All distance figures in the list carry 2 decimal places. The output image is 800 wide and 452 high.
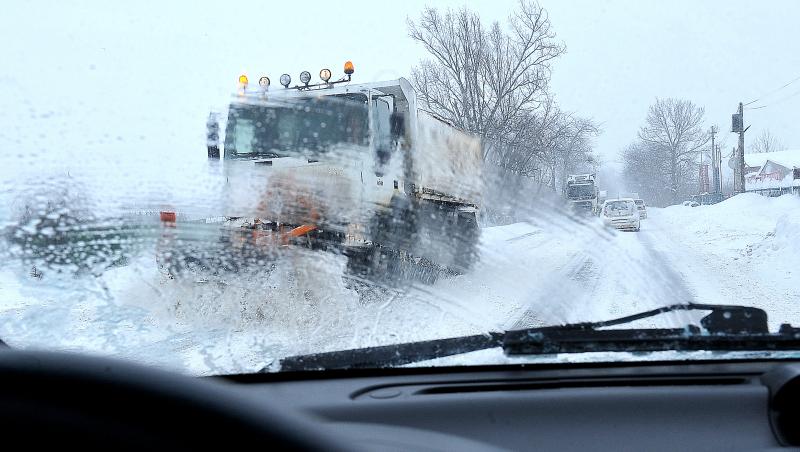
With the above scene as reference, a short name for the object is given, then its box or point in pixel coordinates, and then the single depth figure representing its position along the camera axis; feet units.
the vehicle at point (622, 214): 83.30
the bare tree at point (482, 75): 66.33
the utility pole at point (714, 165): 114.21
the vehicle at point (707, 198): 146.30
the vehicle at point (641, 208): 91.94
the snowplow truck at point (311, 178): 25.27
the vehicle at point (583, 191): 115.96
